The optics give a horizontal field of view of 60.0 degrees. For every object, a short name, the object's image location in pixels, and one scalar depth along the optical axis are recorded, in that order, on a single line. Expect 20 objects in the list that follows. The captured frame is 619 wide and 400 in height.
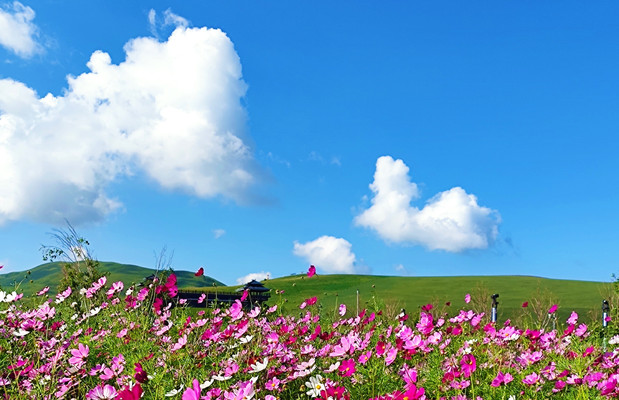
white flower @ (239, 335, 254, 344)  3.84
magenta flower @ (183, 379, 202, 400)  2.17
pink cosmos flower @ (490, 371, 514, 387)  2.93
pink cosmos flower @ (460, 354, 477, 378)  2.97
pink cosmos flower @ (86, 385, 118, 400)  2.93
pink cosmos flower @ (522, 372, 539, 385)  3.18
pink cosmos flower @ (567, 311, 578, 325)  4.74
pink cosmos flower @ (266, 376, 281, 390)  3.20
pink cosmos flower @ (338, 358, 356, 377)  2.97
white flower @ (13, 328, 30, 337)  4.22
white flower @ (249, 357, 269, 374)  3.02
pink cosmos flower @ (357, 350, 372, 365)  3.07
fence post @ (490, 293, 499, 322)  11.07
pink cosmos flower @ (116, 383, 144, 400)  2.19
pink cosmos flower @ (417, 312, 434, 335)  3.64
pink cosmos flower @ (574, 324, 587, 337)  4.63
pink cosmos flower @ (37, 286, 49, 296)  7.26
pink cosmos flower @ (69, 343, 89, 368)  3.54
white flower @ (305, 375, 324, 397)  2.74
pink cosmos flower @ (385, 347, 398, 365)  2.78
